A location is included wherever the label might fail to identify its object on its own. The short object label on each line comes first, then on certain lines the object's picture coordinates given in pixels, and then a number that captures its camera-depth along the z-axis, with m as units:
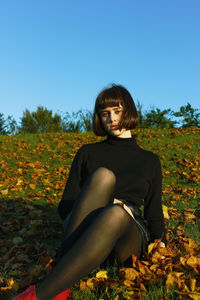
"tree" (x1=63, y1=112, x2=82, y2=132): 15.72
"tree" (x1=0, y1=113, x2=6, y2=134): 21.33
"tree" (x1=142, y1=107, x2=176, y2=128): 13.57
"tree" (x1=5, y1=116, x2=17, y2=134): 17.58
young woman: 1.78
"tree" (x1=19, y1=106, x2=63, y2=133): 18.28
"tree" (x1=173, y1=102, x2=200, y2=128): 13.45
